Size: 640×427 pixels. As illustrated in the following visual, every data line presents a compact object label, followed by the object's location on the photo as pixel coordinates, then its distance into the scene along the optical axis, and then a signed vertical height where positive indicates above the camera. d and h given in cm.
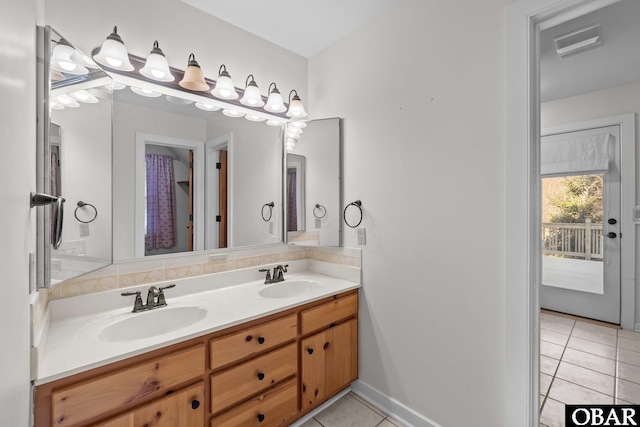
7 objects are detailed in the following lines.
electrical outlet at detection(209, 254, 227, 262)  186 -30
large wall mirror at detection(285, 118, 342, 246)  211 +23
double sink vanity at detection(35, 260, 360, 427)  103 -63
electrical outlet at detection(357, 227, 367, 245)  197 -16
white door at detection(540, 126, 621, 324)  297 -11
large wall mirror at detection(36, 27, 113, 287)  97 +22
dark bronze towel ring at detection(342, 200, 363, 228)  198 +5
